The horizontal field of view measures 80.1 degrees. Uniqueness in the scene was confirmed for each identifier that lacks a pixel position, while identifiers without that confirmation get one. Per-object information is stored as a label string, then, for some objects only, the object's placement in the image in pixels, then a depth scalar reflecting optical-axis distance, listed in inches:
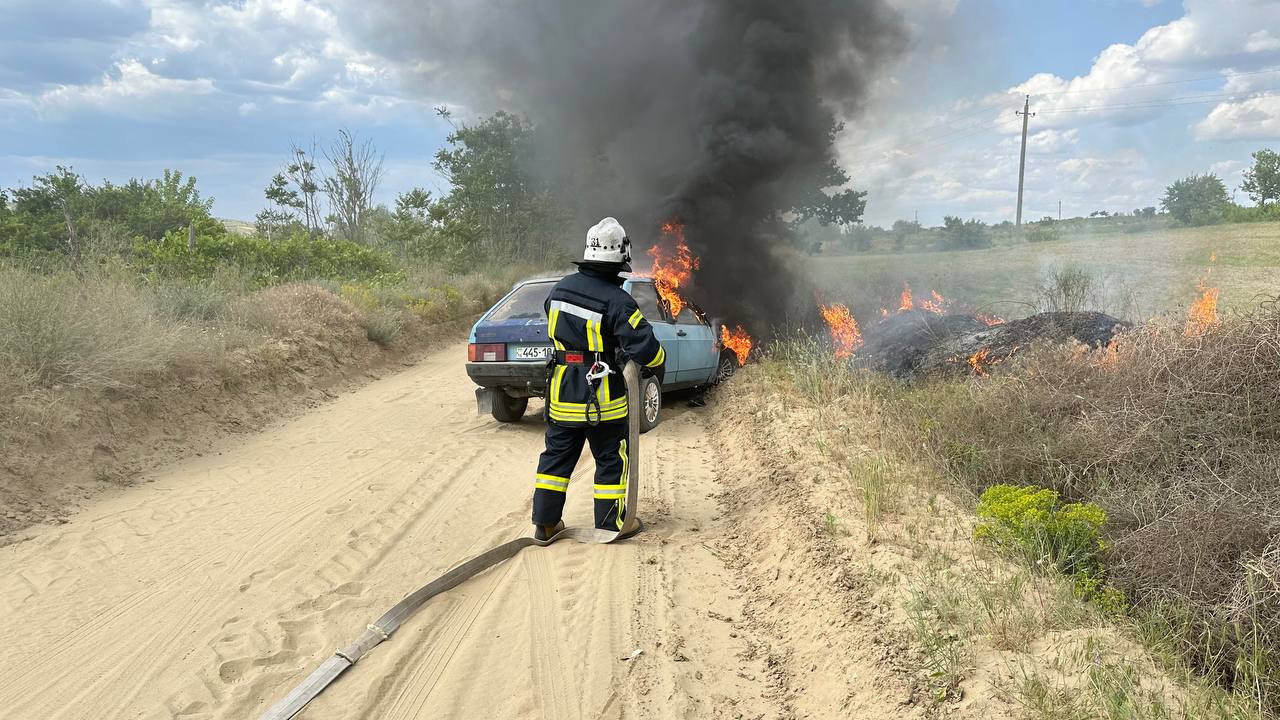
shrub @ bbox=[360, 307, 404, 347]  517.0
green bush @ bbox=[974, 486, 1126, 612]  146.1
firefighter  192.7
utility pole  1291.8
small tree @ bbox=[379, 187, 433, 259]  1068.5
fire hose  126.1
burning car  298.7
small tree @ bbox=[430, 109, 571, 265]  1066.1
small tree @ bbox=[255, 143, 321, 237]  1051.3
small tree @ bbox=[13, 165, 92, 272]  978.1
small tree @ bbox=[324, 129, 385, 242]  1119.0
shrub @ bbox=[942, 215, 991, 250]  1365.7
